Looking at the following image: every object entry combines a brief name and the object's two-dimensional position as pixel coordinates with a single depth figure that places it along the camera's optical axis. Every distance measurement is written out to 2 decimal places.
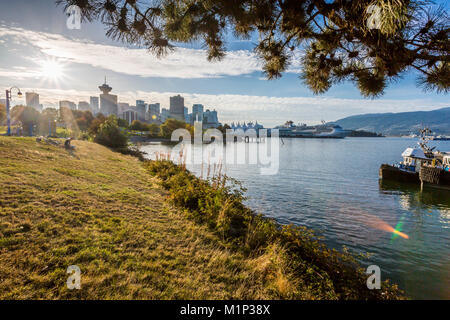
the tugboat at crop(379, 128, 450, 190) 21.52
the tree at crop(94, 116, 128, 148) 36.69
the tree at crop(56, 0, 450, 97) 3.34
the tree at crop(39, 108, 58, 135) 62.83
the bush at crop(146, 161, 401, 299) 4.39
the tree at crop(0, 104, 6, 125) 67.99
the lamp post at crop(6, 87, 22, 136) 22.03
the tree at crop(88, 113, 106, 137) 63.03
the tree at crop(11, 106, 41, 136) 54.93
